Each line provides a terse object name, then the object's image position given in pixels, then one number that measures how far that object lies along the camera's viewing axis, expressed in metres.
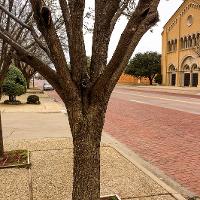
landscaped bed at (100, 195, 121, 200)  3.47
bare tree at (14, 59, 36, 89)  26.04
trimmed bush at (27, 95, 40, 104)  15.43
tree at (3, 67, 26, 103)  14.71
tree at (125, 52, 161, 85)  47.00
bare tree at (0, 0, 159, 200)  2.61
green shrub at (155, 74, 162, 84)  45.24
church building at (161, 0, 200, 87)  37.79
